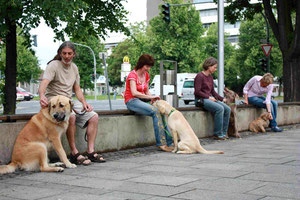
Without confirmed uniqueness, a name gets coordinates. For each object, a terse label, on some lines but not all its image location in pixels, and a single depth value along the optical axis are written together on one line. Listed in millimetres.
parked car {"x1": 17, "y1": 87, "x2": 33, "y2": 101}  51859
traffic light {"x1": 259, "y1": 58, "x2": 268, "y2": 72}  25812
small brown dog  11695
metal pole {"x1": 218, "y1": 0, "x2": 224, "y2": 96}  12377
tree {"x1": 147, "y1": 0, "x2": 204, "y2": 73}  51062
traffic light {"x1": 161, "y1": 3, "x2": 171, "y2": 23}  23706
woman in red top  7918
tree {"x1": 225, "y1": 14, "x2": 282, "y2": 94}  54594
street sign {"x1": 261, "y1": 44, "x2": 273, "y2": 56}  21906
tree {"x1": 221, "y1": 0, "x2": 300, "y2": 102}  16391
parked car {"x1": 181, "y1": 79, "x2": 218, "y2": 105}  33331
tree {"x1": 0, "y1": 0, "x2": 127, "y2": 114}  9055
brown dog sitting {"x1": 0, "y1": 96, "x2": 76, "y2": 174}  5676
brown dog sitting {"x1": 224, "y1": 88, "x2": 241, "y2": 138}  10172
